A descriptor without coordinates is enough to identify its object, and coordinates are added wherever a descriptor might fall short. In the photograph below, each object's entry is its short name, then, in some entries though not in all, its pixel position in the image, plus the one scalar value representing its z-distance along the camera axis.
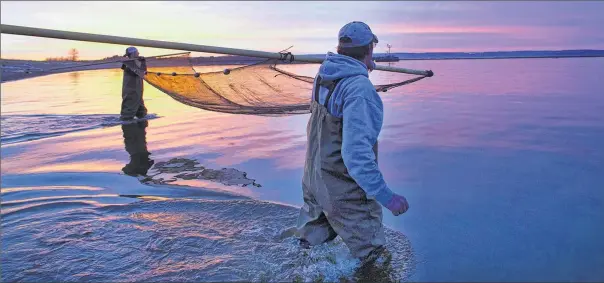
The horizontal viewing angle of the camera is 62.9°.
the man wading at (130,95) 12.37
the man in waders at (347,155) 3.15
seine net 6.77
